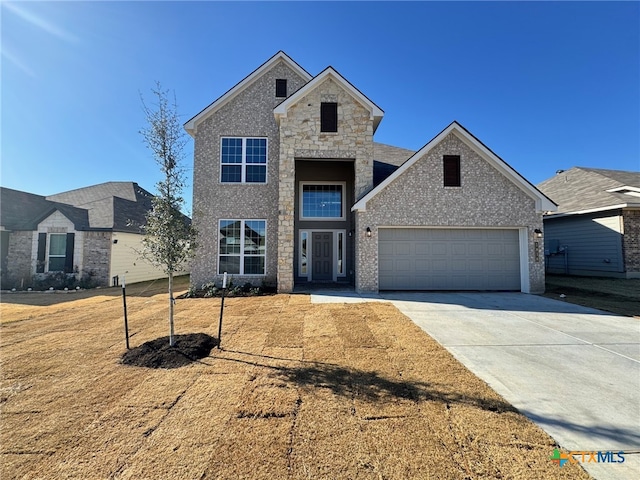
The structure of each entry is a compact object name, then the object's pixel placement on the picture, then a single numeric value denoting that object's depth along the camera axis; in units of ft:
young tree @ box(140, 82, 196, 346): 16.16
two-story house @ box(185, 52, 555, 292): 33.91
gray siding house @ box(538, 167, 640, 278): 41.50
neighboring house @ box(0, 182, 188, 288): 43.21
